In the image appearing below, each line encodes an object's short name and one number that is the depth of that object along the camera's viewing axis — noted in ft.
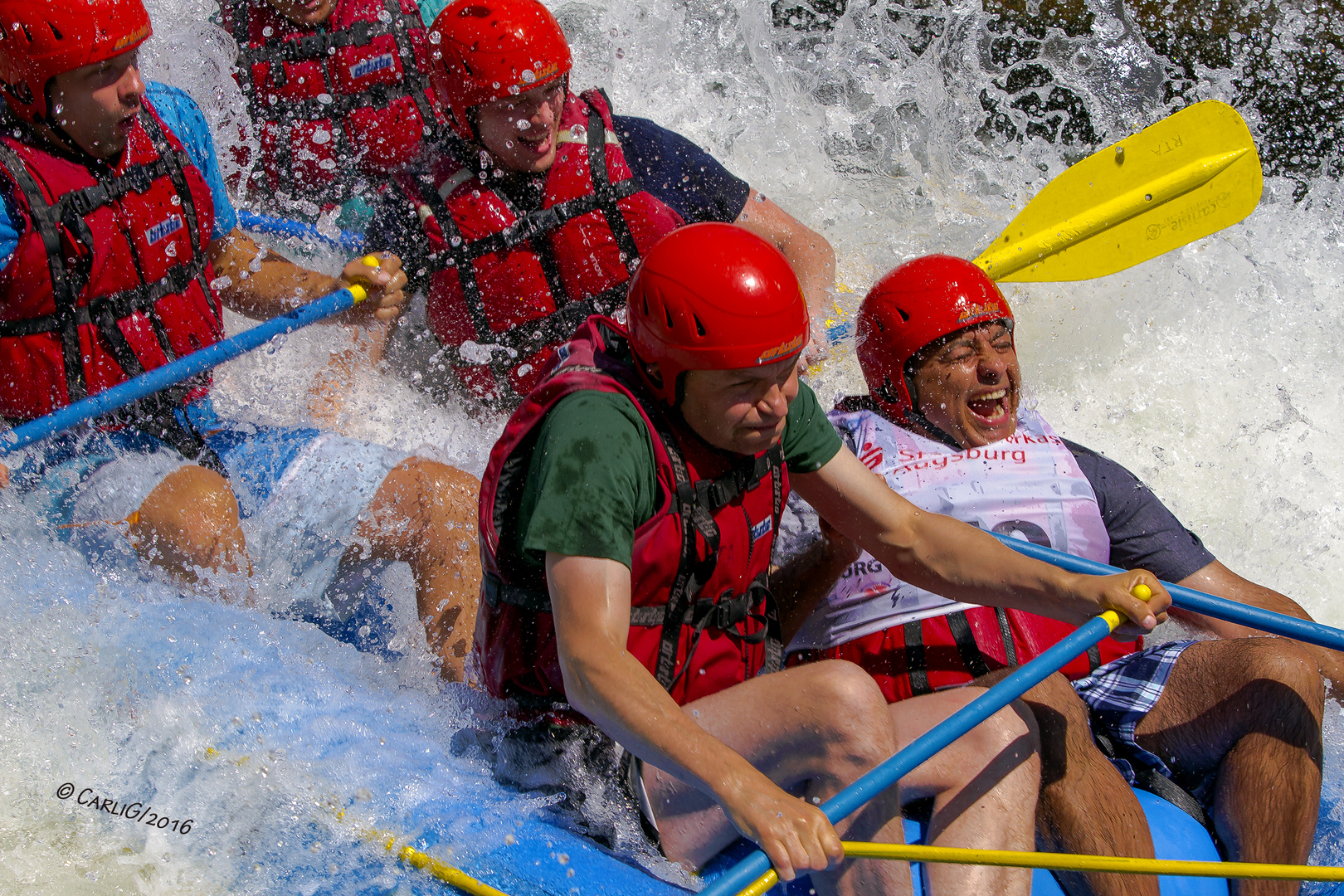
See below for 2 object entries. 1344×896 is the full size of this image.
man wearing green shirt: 21.55
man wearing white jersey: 22.48
